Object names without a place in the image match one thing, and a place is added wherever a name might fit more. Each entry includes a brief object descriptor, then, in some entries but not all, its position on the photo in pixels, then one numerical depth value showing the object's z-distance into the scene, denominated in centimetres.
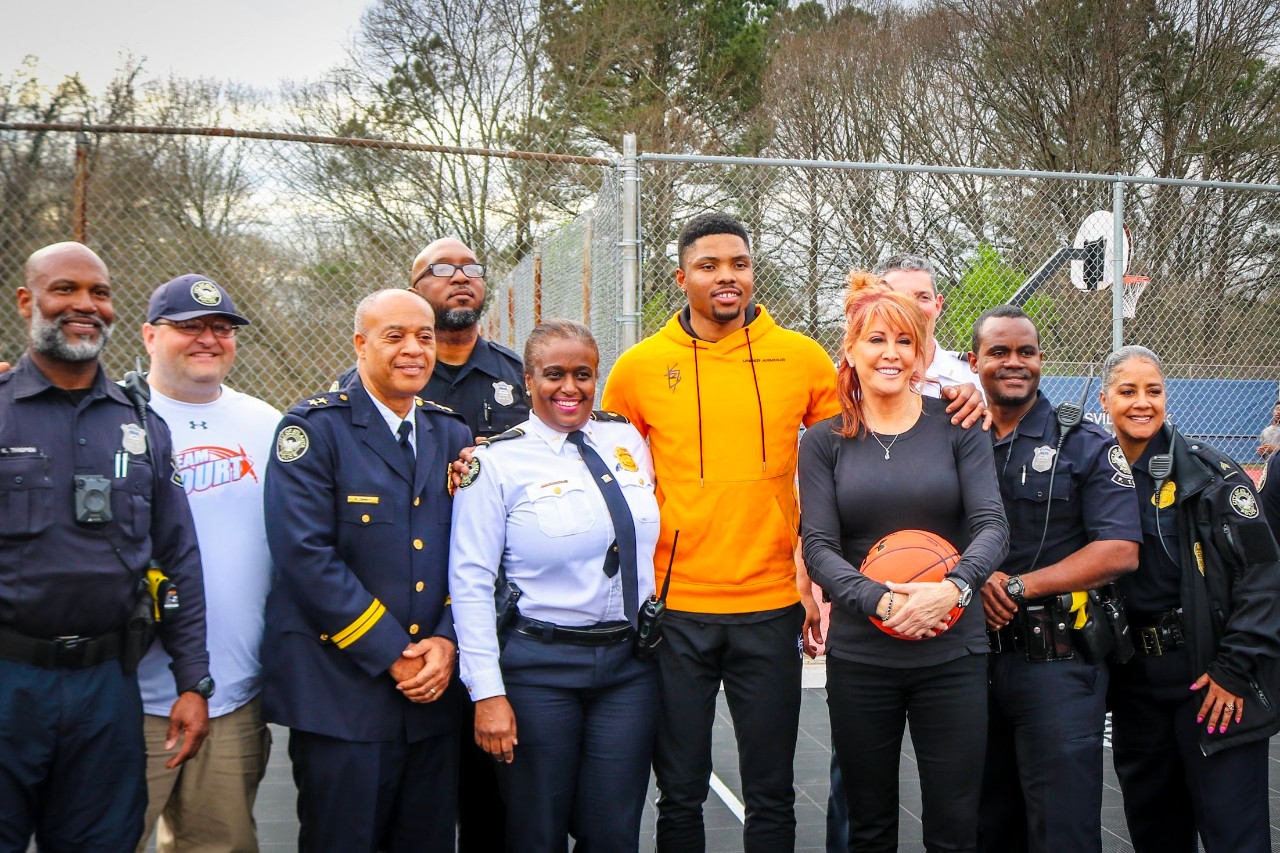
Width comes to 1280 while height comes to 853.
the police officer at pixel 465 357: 412
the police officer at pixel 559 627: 314
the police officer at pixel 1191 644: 343
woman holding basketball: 316
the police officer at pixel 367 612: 303
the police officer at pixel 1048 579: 340
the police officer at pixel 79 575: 273
